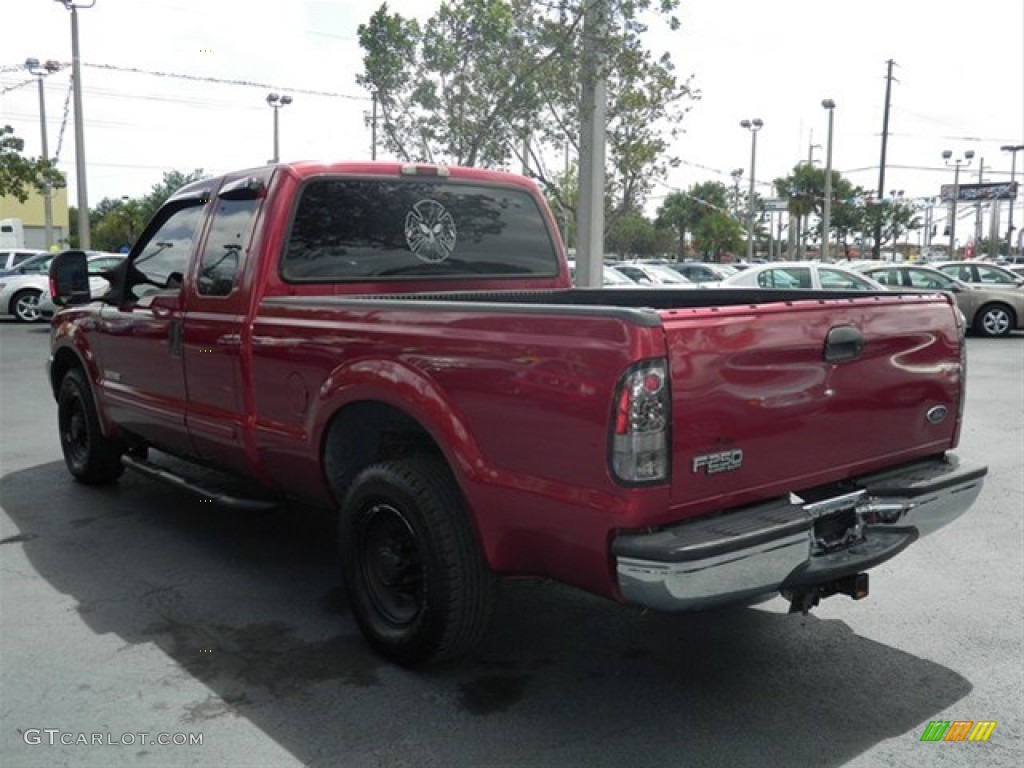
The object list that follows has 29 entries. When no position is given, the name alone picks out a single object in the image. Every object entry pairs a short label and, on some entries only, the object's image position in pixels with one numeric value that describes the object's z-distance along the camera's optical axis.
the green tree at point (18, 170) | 26.69
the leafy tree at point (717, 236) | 75.62
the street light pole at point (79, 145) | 27.12
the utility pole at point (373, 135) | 18.92
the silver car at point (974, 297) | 19.03
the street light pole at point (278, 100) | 34.50
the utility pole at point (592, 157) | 12.89
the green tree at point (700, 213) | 76.25
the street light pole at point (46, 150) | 37.19
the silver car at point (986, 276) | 20.26
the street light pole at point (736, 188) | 65.47
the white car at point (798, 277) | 16.22
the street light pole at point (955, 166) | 73.00
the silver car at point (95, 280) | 17.89
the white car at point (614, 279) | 19.21
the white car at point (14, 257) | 23.23
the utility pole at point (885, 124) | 54.06
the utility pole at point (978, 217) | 105.12
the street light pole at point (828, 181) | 45.84
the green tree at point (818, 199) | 61.69
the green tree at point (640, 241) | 96.91
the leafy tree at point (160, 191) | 78.25
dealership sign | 94.38
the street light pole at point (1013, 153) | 81.94
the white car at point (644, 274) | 22.37
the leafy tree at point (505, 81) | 14.46
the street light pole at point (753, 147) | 52.62
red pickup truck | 2.93
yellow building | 70.56
